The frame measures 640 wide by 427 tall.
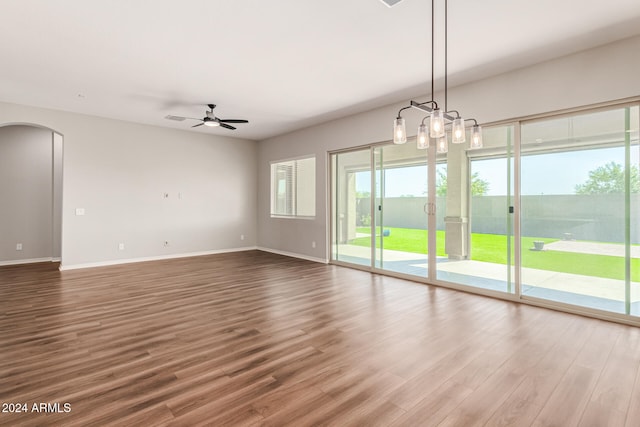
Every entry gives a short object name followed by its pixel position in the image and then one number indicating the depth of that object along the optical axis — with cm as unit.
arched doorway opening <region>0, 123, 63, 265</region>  641
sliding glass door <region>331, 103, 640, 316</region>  346
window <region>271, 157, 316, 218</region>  722
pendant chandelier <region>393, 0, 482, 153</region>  247
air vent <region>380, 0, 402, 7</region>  260
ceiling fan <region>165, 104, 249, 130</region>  548
